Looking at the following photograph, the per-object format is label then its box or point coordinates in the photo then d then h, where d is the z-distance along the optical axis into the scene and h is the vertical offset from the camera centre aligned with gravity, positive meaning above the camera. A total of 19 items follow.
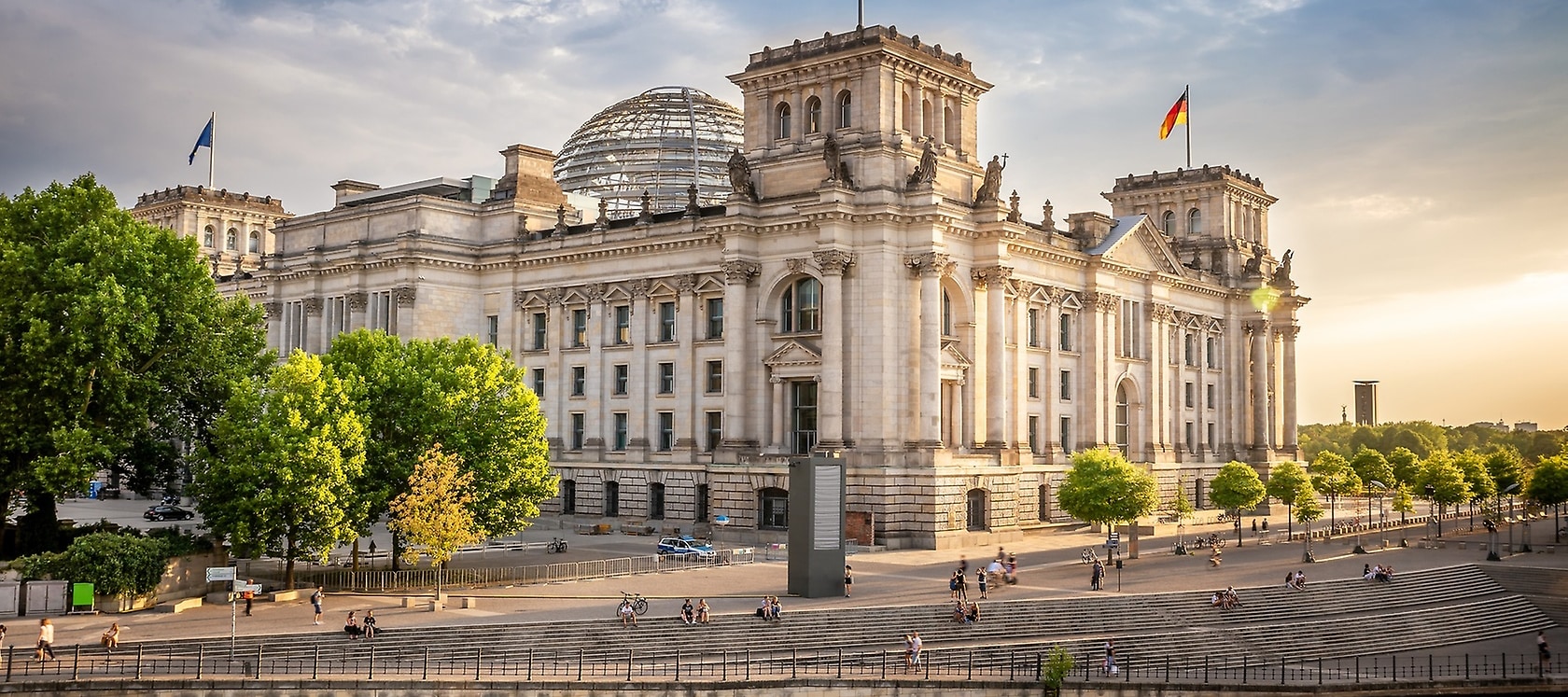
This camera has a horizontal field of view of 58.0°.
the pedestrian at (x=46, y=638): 40.94 -5.48
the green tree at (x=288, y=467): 52.69 -0.64
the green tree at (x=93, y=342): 54.91 +4.37
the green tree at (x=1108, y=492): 68.69 -1.73
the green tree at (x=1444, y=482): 92.88 -1.59
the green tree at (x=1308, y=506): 81.25 -2.82
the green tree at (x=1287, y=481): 82.62 -1.41
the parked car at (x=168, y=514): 91.00 -4.10
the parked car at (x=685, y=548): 65.54 -4.51
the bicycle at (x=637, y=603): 47.94 -5.07
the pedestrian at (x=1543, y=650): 50.47 -6.84
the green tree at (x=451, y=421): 58.53 +1.33
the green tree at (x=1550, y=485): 90.50 -1.67
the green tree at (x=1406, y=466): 105.31 -0.56
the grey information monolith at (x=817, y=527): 53.12 -2.79
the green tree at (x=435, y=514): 53.88 -2.37
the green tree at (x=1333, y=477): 91.88 -1.27
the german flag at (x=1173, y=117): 101.44 +24.41
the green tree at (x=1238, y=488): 81.88 -1.78
